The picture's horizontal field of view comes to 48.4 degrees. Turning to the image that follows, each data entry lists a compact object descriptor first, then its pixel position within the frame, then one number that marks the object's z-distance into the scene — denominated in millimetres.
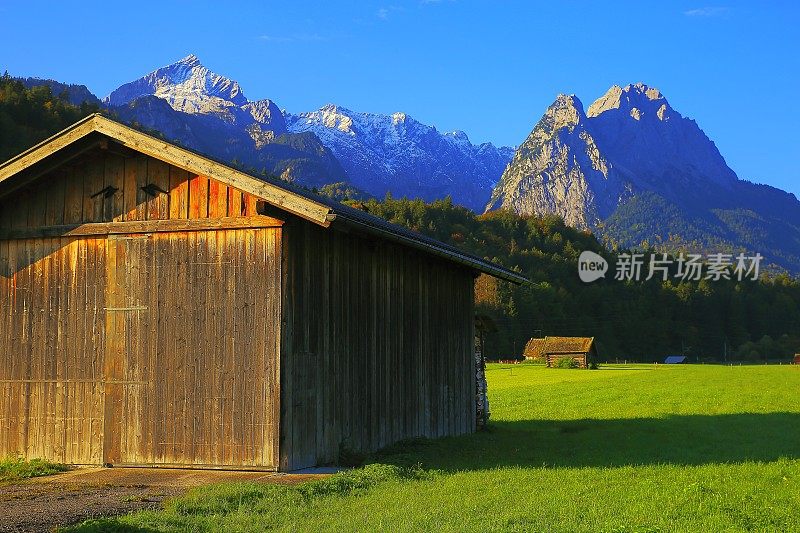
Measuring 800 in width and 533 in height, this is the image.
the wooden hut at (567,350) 103781
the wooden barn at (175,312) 15492
